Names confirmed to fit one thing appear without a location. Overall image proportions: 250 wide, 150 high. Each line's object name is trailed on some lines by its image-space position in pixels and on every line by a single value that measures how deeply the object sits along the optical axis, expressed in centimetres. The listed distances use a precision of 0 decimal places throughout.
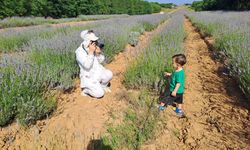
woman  237
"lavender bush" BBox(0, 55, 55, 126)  180
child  213
